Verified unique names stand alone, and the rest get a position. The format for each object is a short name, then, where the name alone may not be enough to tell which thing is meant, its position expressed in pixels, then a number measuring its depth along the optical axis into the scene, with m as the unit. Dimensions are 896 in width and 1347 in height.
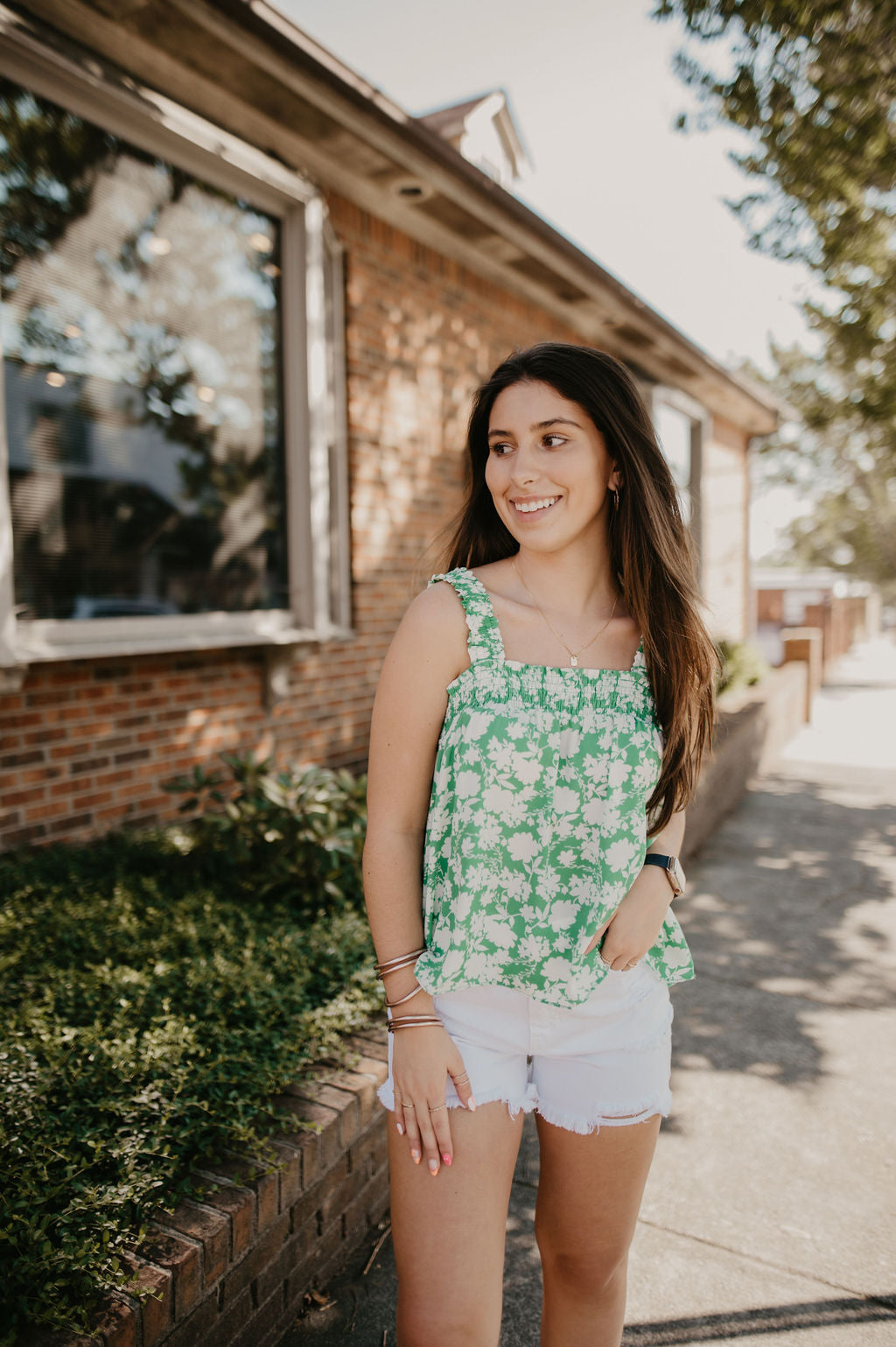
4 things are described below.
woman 1.39
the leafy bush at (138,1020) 1.68
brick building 3.46
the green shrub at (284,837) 3.34
